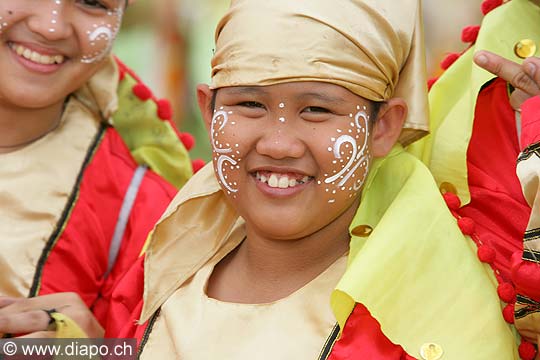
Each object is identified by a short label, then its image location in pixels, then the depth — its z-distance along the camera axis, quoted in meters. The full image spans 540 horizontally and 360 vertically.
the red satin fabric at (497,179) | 5.17
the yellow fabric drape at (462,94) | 5.41
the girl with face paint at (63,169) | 6.26
